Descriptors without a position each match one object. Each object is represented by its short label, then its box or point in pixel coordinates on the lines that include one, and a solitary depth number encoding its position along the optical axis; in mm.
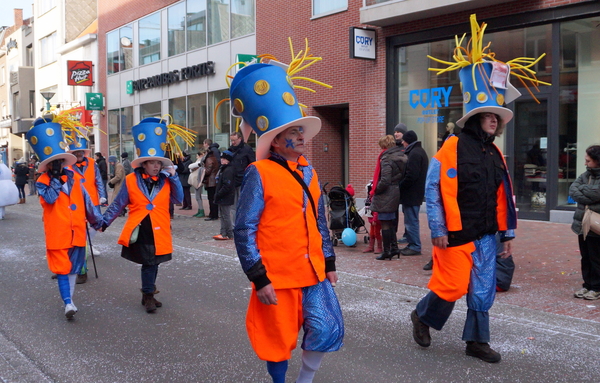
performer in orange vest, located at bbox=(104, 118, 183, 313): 6098
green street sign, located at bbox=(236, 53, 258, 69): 15968
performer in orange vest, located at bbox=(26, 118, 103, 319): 6035
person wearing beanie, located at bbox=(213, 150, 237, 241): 10809
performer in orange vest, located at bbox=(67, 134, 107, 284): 7973
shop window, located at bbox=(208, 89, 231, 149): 20531
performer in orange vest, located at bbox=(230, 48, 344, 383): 3383
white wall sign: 14898
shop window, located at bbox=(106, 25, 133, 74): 26941
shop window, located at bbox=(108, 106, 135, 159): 27703
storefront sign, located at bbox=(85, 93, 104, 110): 28828
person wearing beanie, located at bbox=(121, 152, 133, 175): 17066
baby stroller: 9867
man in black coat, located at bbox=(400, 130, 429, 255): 9109
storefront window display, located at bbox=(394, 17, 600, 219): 12141
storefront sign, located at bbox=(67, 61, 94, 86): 29531
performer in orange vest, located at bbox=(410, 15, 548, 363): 4523
